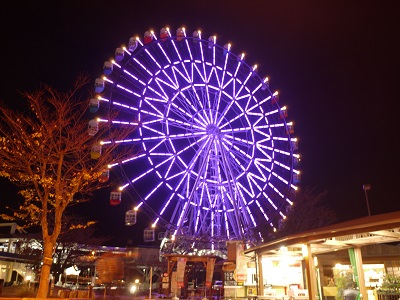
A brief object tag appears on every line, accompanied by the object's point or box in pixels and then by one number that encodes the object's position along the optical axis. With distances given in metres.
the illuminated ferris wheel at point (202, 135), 22.16
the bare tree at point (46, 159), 13.05
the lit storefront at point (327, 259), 9.57
